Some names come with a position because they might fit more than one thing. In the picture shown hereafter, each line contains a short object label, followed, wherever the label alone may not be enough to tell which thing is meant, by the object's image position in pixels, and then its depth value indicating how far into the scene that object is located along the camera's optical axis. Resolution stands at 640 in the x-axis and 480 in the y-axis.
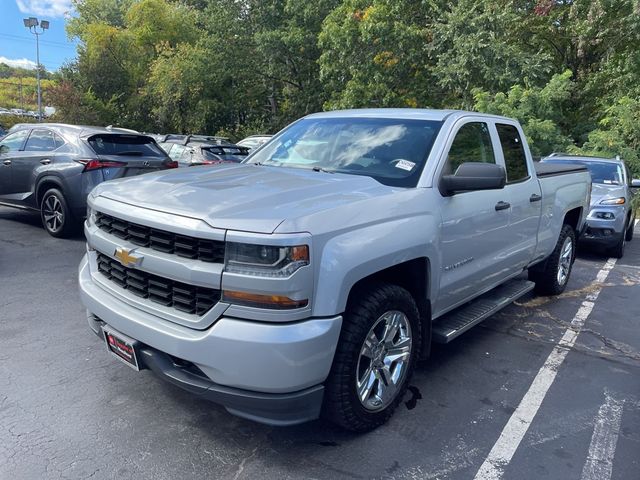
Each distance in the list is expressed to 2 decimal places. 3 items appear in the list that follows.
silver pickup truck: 2.40
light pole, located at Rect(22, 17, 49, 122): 31.12
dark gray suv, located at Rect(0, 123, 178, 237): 7.15
